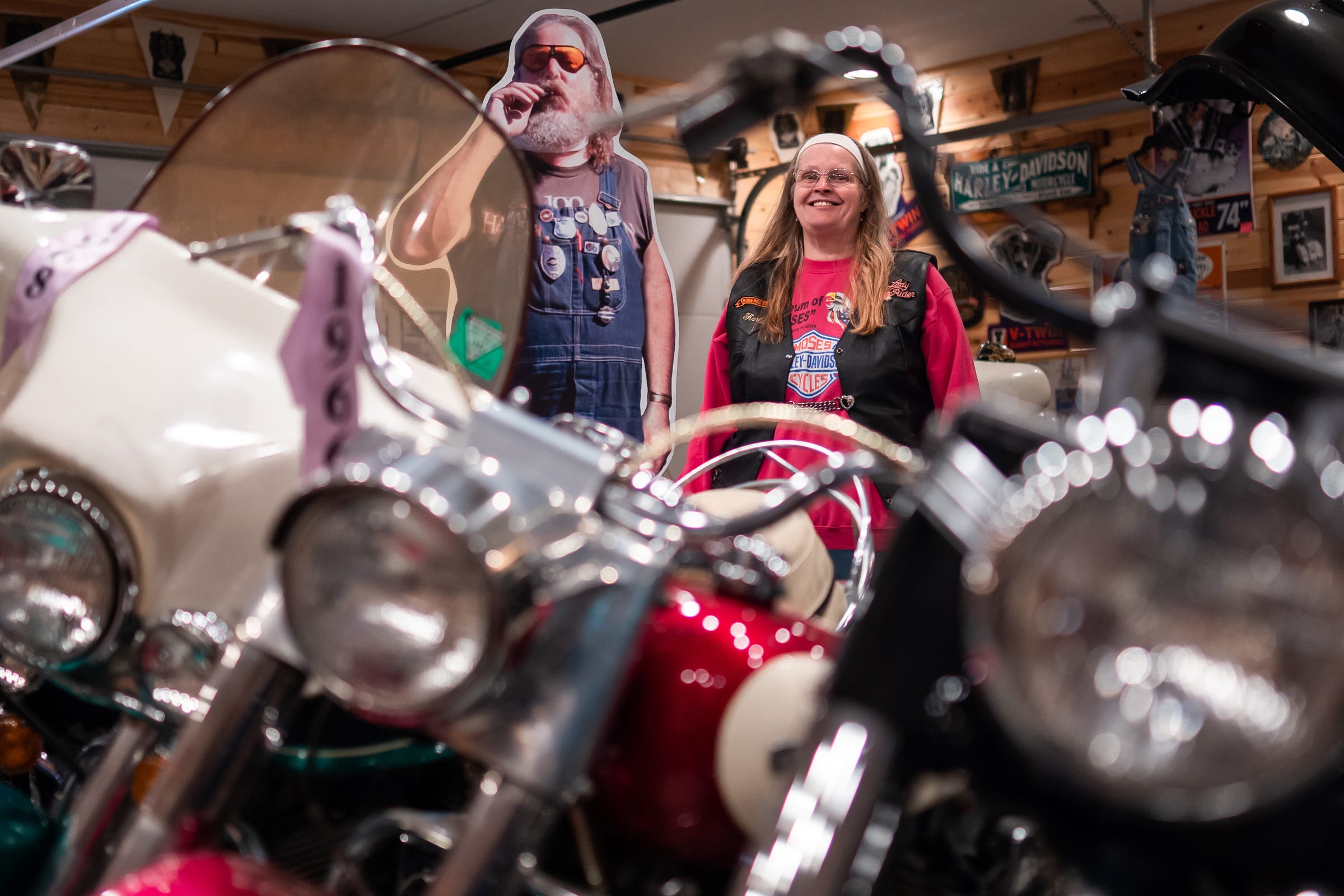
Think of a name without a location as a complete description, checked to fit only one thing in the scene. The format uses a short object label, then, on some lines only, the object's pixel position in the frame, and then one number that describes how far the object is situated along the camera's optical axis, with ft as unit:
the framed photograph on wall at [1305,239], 15.51
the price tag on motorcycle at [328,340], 2.32
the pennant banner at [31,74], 16.44
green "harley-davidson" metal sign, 17.65
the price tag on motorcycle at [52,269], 3.12
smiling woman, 8.14
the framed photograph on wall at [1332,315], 14.60
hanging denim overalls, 13.30
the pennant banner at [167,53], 17.43
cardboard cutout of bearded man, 11.03
